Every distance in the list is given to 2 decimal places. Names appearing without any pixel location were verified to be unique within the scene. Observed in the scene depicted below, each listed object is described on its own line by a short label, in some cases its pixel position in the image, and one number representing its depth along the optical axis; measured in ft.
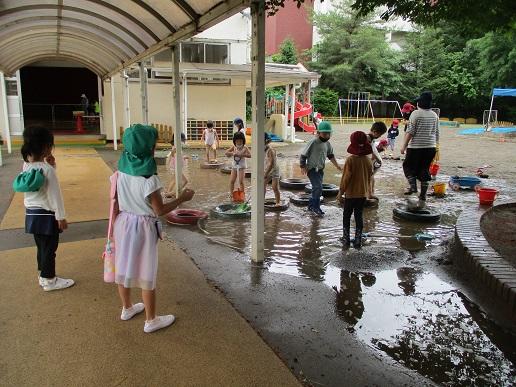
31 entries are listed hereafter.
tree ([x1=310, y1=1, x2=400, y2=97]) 122.62
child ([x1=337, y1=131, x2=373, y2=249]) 18.01
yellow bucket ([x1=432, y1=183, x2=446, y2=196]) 29.25
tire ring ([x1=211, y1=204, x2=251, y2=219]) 22.56
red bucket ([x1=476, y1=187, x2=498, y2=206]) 23.91
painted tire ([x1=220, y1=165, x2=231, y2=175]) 37.93
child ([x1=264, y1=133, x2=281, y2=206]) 24.11
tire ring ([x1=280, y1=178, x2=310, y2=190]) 31.58
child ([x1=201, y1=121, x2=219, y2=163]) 41.21
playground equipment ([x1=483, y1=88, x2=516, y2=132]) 83.36
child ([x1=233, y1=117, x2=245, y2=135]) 30.26
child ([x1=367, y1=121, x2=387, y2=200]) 22.29
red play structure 84.99
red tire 21.66
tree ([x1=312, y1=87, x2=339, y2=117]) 120.37
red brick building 137.49
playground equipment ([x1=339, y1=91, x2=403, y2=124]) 120.98
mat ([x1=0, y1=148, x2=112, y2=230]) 22.25
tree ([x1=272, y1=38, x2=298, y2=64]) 124.26
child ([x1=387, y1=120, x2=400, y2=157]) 49.24
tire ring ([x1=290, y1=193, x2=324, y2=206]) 26.22
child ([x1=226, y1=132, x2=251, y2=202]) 26.25
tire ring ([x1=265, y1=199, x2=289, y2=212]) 24.84
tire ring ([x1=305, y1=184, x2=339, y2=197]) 28.84
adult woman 24.53
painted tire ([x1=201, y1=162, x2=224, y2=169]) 41.06
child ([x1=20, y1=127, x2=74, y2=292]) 12.46
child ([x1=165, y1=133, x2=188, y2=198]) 27.02
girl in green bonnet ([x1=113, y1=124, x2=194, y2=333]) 10.00
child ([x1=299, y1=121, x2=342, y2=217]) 22.62
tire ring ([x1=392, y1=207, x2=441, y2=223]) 22.81
